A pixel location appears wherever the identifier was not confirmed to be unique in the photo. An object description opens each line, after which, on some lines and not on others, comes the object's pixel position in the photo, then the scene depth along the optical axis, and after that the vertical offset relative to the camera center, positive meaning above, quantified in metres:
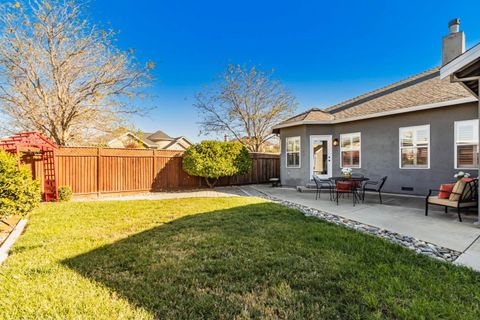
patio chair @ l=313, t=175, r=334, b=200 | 8.55 -0.99
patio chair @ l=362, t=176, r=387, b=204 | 9.44 -1.20
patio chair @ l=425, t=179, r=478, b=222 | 5.36 -0.93
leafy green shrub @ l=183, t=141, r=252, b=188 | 11.36 -0.04
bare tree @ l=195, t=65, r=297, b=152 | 19.72 +4.63
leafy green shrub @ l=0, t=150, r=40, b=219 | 4.49 -0.59
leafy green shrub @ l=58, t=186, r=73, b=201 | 8.62 -1.23
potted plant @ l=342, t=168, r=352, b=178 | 7.93 -0.51
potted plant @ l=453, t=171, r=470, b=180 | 6.31 -0.53
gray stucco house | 7.58 +0.88
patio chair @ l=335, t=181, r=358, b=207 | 7.56 -0.96
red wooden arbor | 7.43 +0.34
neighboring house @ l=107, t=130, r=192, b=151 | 28.33 +2.31
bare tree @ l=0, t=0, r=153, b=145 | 9.36 +3.96
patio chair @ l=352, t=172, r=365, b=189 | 7.79 -0.88
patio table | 7.59 -0.73
